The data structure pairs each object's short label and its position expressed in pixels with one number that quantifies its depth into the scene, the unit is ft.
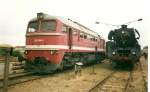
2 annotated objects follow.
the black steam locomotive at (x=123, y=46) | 48.65
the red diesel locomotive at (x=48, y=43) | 37.45
